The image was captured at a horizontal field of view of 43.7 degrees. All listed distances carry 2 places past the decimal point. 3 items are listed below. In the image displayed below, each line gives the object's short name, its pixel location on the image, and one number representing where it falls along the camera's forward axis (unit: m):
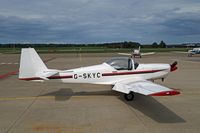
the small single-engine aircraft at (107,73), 9.64
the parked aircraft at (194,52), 53.38
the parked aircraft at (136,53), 48.50
